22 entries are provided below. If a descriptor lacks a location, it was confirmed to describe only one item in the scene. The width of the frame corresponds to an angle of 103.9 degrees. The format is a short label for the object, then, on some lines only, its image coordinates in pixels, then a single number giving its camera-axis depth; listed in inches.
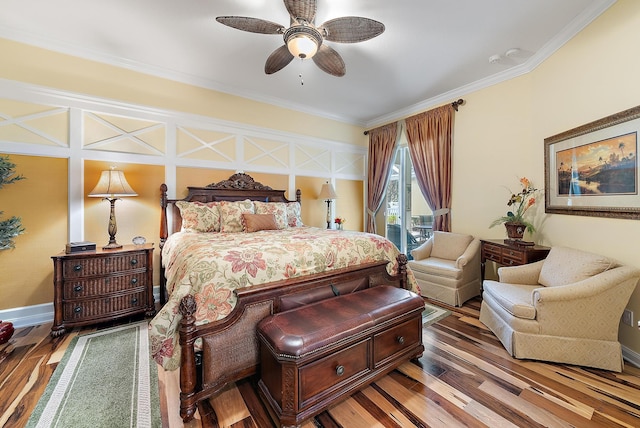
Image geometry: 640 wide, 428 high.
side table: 108.0
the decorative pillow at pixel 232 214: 127.6
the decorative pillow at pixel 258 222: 124.9
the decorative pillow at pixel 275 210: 138.4
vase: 116.5
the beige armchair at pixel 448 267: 126.2
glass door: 186.4
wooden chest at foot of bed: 56.2
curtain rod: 151.5
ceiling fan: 77.7
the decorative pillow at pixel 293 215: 148.6
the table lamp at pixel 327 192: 179.0
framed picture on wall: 82.7
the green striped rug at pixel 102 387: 59.1
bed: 59.7
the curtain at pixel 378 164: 194.7
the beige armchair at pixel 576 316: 75.7
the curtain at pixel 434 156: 159.6
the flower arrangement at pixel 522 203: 119.3
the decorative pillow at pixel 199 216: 124.5
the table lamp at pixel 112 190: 108.7
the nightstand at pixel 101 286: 96.3
